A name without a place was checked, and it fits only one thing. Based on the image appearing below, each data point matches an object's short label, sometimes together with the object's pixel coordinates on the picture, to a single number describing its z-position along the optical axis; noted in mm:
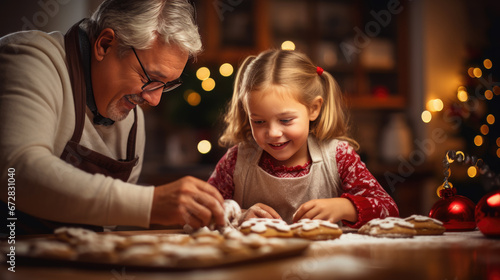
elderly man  960
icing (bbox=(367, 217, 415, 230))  1098
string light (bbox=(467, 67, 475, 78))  3875
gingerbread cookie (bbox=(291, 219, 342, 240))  1062
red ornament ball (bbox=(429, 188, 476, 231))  1249
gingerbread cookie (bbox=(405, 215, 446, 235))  1126
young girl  1510
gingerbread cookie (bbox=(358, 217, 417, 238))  1092
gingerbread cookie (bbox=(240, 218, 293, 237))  1087
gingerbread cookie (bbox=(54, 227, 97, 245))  854
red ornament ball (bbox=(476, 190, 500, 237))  1064
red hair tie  1741
